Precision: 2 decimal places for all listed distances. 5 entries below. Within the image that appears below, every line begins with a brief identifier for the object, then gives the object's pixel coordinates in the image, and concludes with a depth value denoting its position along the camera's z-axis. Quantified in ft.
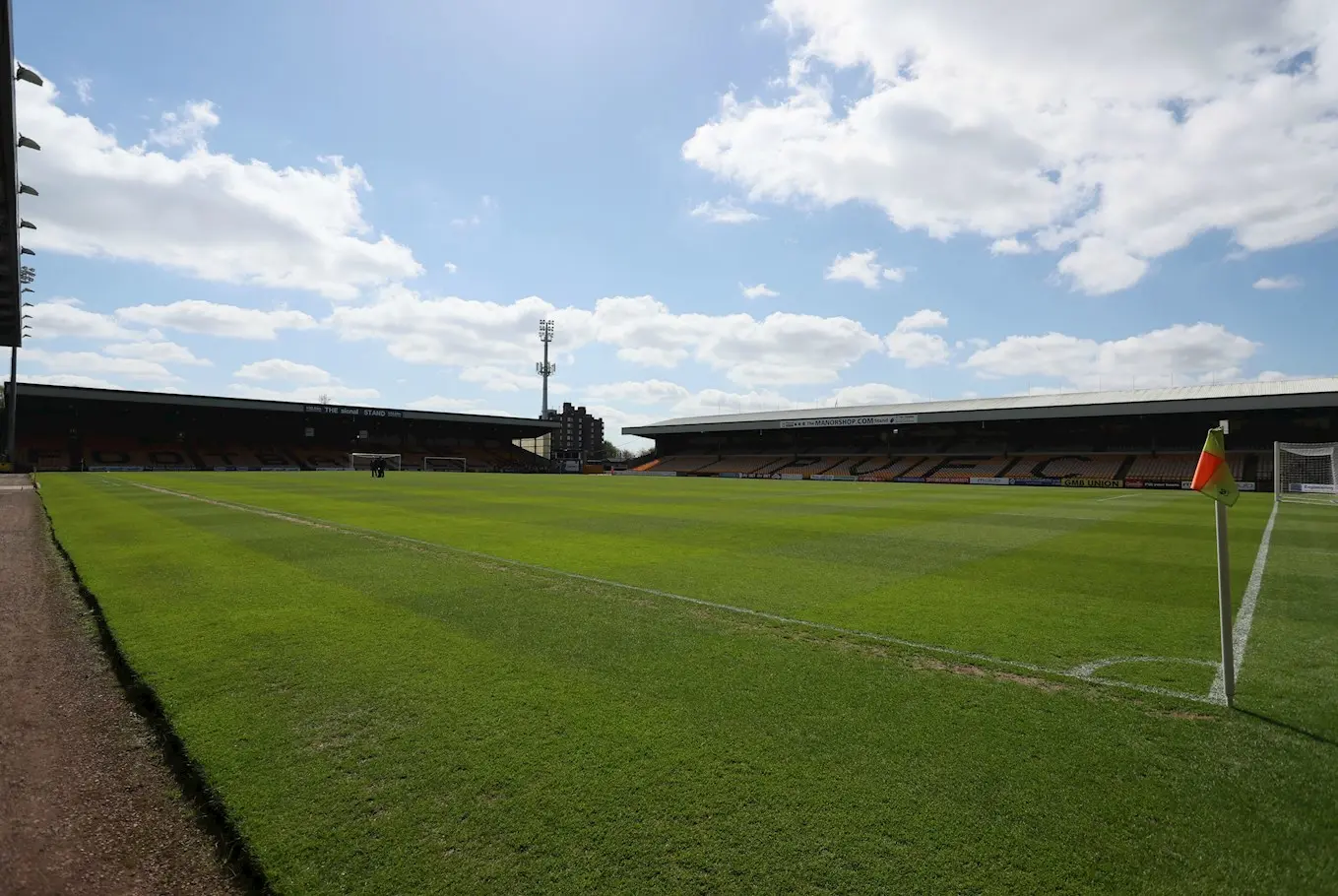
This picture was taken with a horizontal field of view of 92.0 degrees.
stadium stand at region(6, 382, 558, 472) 195.72
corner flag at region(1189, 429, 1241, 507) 14.52
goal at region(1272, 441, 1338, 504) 103.14
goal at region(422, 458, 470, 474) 235.81
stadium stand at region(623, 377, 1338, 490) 146.10
